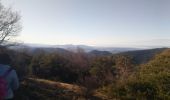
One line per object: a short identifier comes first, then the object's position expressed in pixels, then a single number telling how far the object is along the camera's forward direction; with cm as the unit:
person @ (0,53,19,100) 137
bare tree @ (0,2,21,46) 1072
